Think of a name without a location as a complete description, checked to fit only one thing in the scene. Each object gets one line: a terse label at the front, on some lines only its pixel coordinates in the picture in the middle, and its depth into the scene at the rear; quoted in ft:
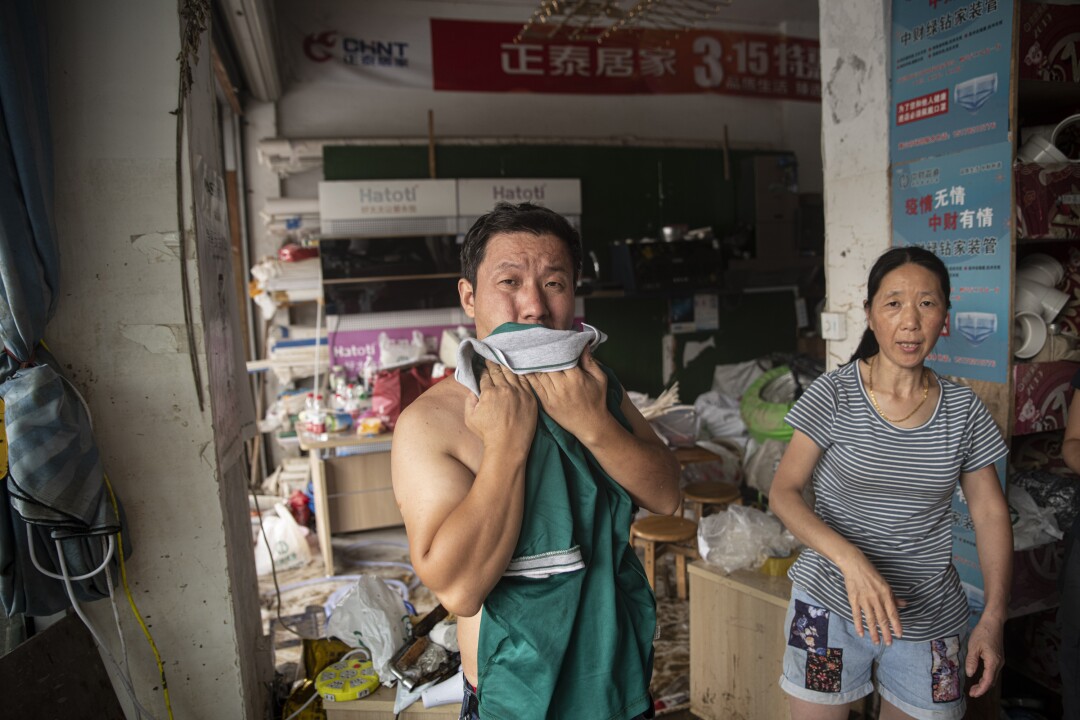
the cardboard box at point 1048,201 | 8.01
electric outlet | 10.01
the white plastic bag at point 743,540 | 8.91
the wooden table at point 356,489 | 15.51
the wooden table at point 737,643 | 8.32
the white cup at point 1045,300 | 8.46
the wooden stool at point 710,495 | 14.01
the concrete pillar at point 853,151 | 9.36
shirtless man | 3.74
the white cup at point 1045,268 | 8.79
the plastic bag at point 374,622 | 8.41
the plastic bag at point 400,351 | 17.60
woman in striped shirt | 5.76
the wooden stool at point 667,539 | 12.66
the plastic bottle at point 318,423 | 14.88
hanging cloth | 5.59
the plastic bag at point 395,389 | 15.29
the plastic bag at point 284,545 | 15.30
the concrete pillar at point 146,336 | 6.48
